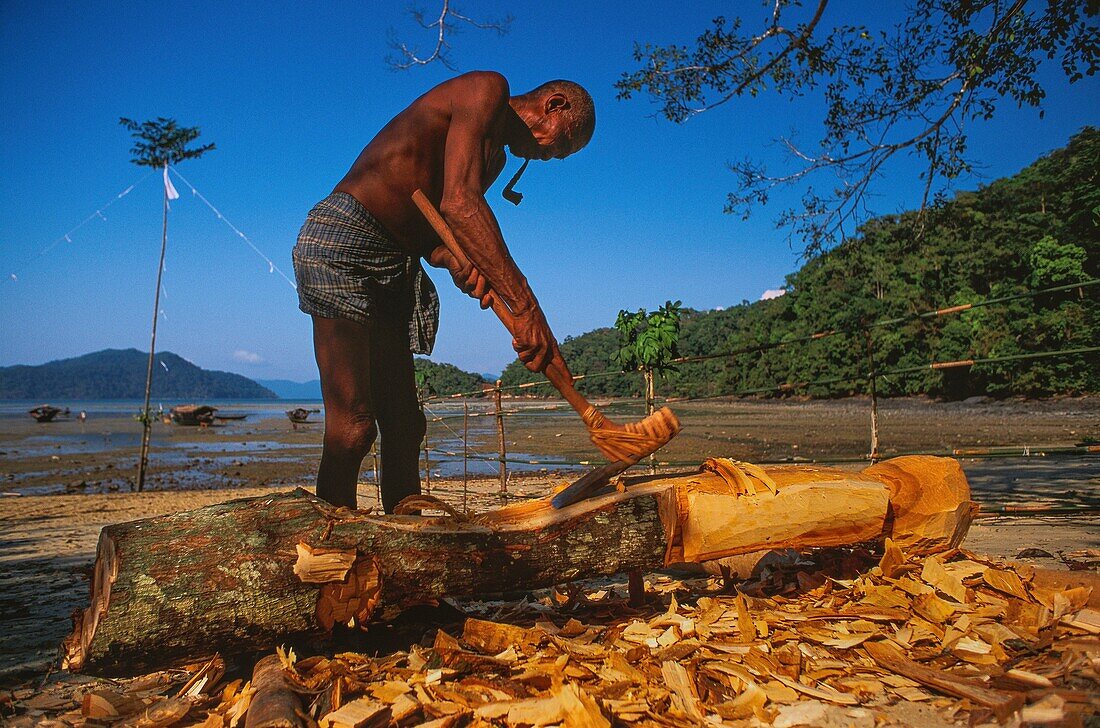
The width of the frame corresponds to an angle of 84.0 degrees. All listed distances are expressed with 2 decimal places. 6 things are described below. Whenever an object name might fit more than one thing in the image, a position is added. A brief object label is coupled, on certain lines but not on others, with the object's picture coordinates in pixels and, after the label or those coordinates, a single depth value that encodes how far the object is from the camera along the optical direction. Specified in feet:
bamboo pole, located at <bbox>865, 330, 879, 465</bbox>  15.41
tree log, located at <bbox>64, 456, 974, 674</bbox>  5.46
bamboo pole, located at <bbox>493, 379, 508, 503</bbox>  23.24
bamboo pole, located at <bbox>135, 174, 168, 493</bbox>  33.12
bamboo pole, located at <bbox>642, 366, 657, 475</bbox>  19.22
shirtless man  6.88
